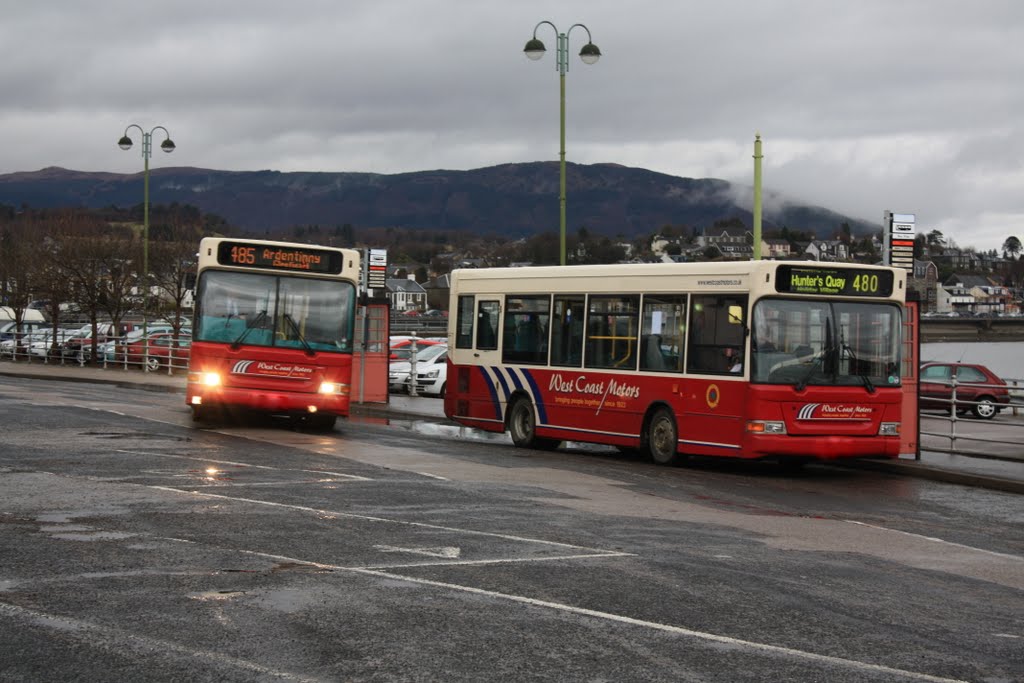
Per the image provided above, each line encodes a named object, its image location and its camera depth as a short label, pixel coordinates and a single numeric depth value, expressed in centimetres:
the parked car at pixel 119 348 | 5091
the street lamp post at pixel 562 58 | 3008
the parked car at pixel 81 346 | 5542
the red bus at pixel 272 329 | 2170
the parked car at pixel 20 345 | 5897
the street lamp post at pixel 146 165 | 5553
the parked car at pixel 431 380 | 4000
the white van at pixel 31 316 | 9538
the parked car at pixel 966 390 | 3797
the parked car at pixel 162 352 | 4791
